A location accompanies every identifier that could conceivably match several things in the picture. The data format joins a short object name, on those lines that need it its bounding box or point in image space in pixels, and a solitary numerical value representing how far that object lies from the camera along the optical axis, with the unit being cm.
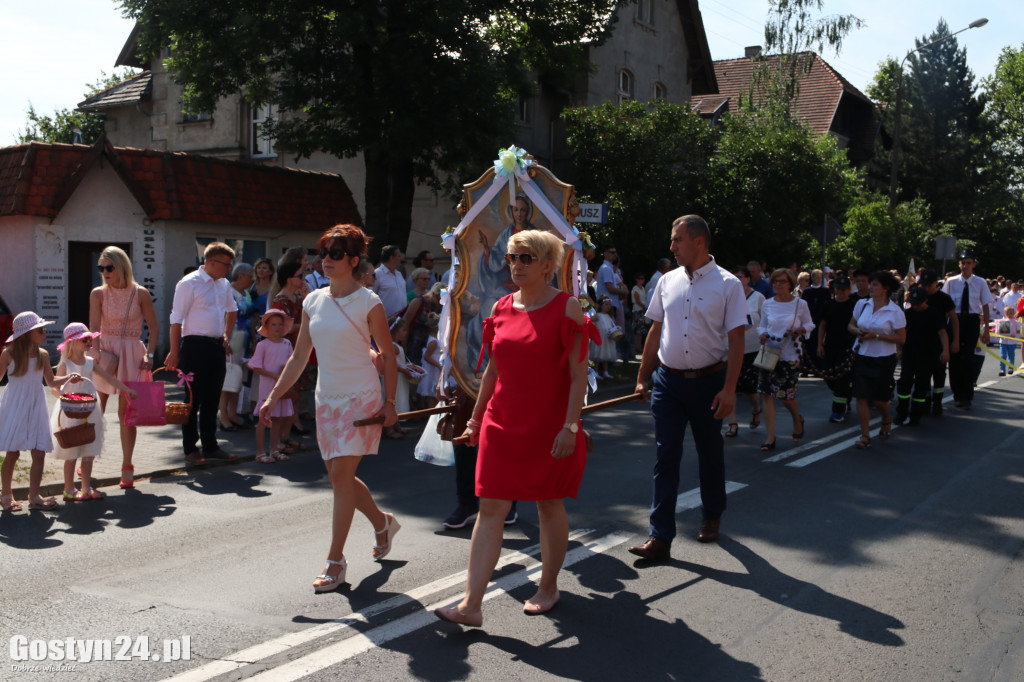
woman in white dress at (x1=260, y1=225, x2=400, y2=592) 530
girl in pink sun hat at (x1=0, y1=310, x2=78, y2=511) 712
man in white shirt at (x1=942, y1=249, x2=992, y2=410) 1405
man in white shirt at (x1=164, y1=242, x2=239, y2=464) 891
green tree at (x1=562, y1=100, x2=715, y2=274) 2367
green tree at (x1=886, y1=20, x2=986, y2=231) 5562
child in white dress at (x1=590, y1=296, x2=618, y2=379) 1575
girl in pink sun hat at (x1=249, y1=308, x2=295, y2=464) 982
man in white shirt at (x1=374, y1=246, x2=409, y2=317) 1207
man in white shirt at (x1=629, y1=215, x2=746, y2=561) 605
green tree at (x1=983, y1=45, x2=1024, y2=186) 6188
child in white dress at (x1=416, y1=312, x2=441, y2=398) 1106
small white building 1653
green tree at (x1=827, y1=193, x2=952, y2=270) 3491
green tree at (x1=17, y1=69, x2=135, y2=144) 5534
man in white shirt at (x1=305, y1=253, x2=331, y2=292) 1197
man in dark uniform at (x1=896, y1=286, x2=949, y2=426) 1220
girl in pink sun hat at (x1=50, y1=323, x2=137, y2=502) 741
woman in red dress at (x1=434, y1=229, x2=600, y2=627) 470
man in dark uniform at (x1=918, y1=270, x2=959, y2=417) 1248
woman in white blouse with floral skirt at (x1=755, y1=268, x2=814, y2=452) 1042
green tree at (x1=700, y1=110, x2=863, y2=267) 2575
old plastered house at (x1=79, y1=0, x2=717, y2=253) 2668
